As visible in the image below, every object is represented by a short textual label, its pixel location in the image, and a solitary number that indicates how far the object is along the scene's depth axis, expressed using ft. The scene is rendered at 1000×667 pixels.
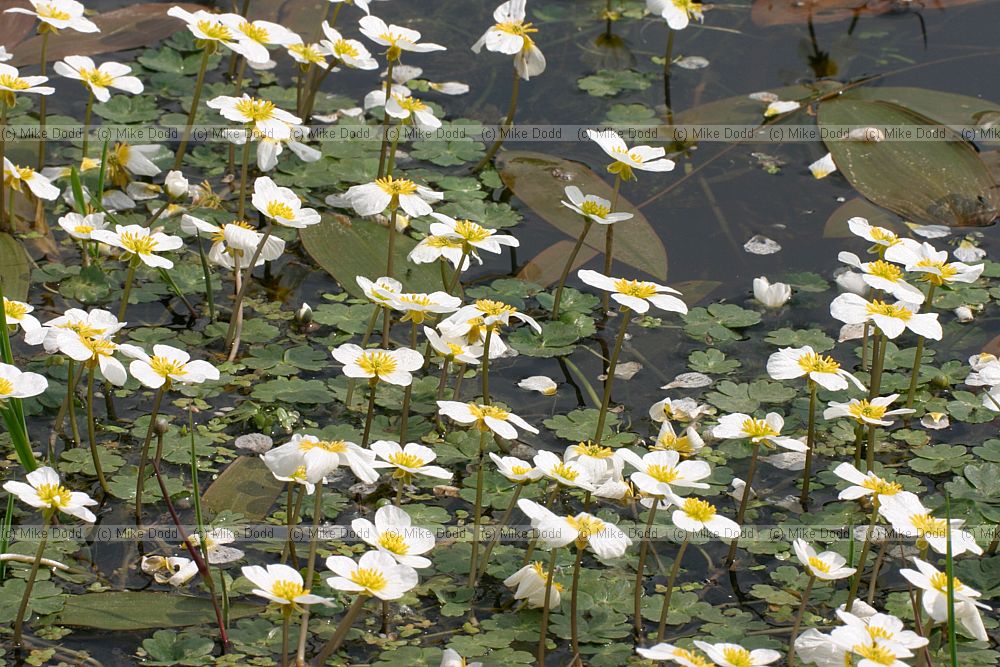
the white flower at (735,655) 5.58
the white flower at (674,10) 6.34
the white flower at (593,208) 5.94
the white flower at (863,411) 5.77
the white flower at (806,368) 5.77
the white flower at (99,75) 6.08
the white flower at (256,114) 6.04
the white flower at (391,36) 6.13
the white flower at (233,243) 5.94
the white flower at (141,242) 5.87
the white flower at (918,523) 5.68
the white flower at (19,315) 5.82
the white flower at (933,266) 5.87
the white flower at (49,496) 5.66
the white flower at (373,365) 5.76
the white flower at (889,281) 5.81
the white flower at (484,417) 5.73
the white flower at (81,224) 5.96
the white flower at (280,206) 5.89
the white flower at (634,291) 5.82
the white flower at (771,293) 6.09
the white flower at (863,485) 5.70
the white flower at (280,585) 5.59
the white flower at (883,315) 5.79
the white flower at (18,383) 5.71
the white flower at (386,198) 5.94
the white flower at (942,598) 5.62
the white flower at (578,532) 5.64
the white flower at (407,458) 5.71
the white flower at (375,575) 5.60
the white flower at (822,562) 5.67
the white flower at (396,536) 5.63
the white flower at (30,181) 6.03
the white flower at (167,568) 5.76
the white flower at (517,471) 5.68
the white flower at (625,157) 5.94
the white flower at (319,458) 5.66
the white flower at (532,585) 5.73
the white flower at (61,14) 6.09
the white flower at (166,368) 5.73
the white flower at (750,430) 5.75
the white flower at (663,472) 5.68
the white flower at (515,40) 6.15
